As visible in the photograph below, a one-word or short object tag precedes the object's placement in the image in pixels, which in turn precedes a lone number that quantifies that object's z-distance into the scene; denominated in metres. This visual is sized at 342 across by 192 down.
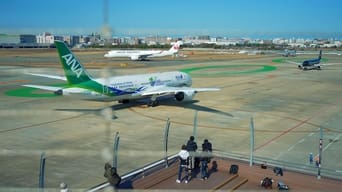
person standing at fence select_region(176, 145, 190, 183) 10.45
